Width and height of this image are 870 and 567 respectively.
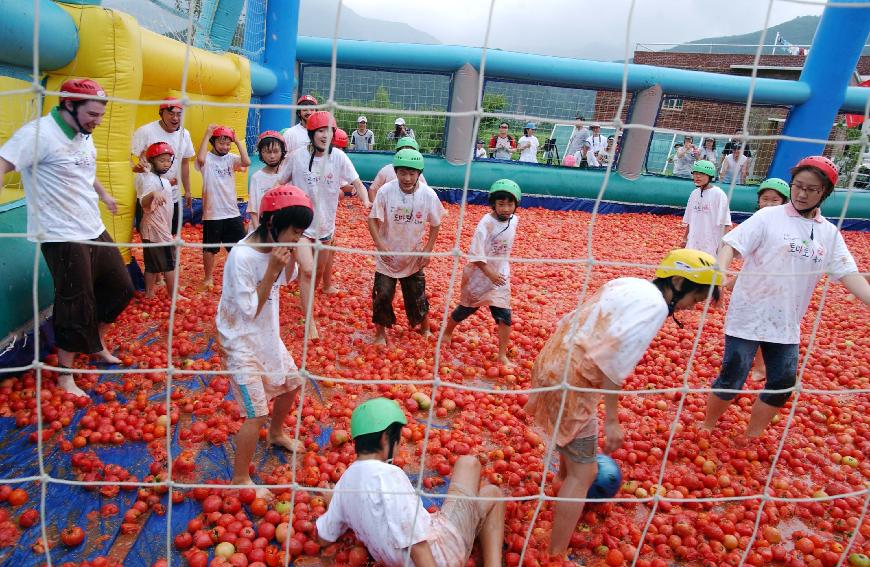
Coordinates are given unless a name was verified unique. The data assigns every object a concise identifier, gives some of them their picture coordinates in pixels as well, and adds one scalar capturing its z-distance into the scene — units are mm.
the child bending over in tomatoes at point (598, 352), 2217
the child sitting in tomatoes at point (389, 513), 2100
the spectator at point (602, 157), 14256
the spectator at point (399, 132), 12291
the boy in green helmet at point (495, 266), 3965
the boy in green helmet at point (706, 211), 5539
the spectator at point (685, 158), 13930
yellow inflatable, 4156
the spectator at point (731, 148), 13370
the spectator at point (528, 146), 13953
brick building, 19483
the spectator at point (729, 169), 13008
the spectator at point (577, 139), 14445
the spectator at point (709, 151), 13896
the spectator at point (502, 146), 12852
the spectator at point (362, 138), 12648
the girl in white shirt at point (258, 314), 2434
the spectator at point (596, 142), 14197
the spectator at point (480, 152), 12234
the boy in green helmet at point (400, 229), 4355
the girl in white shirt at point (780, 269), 3111
